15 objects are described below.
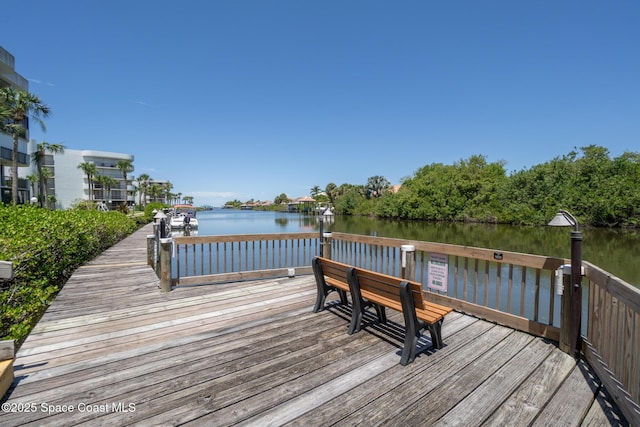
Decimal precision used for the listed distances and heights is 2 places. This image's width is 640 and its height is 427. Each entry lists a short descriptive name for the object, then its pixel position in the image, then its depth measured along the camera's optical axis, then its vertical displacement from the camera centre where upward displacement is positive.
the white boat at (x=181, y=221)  25.51 -1.43
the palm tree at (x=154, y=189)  66.06 +3.52
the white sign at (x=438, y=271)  3.70 -0.83
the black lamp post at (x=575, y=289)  2.59 -0.74
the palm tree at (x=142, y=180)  59.05 +5.27
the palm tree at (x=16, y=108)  19.81 +6.88
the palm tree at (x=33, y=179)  38.92 +3.35
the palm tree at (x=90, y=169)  47.50 +5.70
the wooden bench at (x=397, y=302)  2.50 -0.90
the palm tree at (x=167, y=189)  92.42 +4.84
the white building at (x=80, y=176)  51.19 +5.17
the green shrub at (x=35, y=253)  3.32 -0.83
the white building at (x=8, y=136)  20.59 +5.14
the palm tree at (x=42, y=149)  30.02 +6.22
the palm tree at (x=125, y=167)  52.97 +6.90
